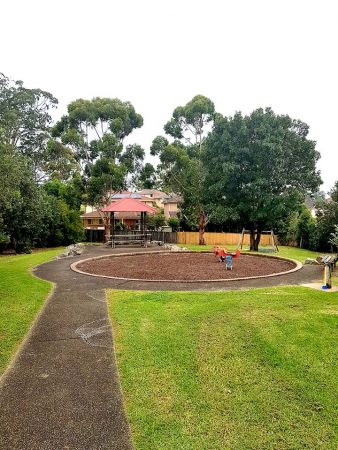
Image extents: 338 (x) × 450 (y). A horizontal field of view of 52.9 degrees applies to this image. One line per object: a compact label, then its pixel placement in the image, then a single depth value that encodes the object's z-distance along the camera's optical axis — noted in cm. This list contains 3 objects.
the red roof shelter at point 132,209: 2473
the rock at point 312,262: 1422
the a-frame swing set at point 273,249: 2275
